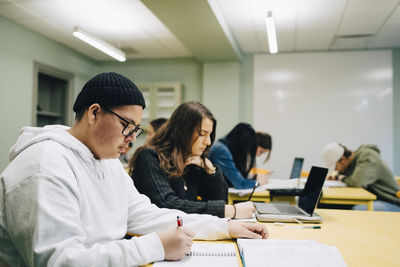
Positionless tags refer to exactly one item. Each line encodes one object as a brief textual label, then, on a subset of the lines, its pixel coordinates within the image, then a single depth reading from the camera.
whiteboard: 5.35
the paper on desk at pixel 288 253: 0.92
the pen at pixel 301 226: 1.41
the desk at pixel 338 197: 2.51
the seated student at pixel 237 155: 2.75
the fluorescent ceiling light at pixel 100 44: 3.91
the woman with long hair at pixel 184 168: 1.43
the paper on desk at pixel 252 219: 1.49
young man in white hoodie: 0.71
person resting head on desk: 3.10
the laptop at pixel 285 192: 2.28
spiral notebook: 0.91
